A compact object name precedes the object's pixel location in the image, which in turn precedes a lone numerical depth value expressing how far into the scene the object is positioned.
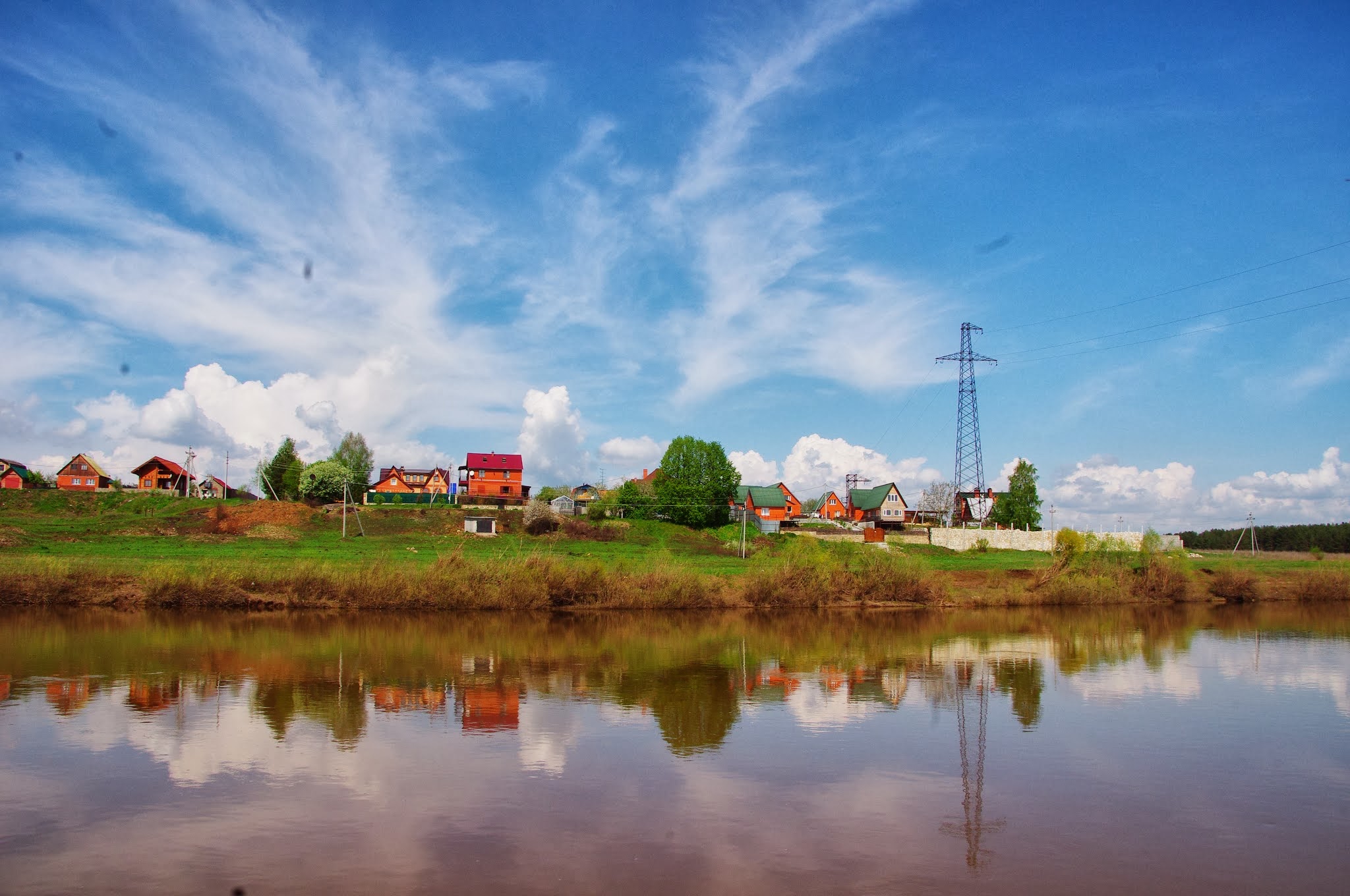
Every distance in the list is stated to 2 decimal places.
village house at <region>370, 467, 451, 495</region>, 98.44
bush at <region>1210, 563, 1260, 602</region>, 52.03
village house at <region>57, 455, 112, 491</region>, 90.69
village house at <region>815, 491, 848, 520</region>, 113.12
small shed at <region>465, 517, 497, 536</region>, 63.62
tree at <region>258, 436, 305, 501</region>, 87.44
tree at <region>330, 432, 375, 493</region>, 100.69
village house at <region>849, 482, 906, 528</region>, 107.12
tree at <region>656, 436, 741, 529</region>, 78.12
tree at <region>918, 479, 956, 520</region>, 98.06
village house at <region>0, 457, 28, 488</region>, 88.19
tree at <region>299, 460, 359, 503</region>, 74.94
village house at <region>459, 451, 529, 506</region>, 95.44
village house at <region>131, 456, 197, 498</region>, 94.00
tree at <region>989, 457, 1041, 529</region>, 87.12
